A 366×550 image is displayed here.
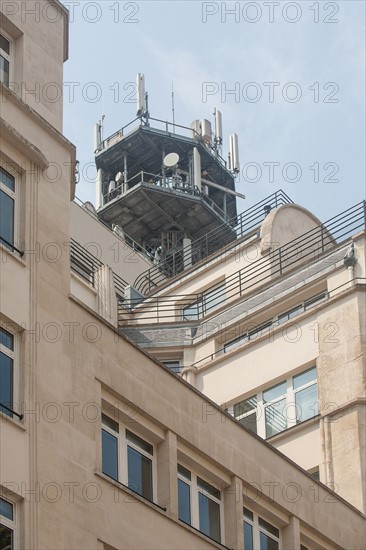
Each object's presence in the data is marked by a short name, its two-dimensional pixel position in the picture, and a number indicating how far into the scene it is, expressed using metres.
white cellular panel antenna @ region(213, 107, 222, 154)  80.69
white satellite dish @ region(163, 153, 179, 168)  75.50
